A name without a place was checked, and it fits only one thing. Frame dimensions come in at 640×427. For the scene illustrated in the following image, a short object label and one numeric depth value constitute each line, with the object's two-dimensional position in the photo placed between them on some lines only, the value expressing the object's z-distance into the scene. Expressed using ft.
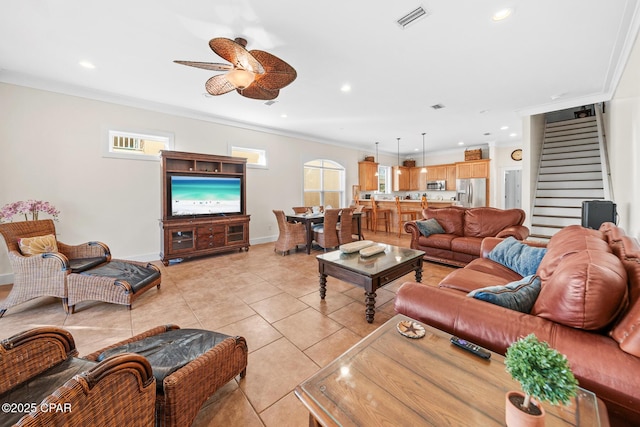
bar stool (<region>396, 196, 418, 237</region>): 22.21
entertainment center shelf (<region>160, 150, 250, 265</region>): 13.88
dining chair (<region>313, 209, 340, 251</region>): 15.57
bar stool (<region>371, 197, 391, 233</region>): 24.06
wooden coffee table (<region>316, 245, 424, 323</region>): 7.50
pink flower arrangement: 9.93
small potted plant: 1.96
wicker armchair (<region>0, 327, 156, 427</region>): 2.33
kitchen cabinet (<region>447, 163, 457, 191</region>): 29.14
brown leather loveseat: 12.16
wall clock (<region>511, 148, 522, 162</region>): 25.43
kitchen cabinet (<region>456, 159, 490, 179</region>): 26.86
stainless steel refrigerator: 27.07
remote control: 3.37
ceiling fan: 6.91
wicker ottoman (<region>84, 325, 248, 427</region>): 3.65
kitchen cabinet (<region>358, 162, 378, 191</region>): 27.23
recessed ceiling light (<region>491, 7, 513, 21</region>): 7.23
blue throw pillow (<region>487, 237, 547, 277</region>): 7.41
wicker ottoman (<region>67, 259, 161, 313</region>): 8.23
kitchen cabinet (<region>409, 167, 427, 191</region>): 31.89
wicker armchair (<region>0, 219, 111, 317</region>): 8.25
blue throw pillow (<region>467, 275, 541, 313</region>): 4.19
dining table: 16.05
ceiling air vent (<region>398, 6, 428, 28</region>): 7.23
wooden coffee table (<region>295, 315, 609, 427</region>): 2.54
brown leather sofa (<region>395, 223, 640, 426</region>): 2.83
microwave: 30.14
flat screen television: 14.42
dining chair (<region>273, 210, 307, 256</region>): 15.48
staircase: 16.55
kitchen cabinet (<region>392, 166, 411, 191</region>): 32.12
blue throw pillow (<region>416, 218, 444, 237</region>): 13.73
